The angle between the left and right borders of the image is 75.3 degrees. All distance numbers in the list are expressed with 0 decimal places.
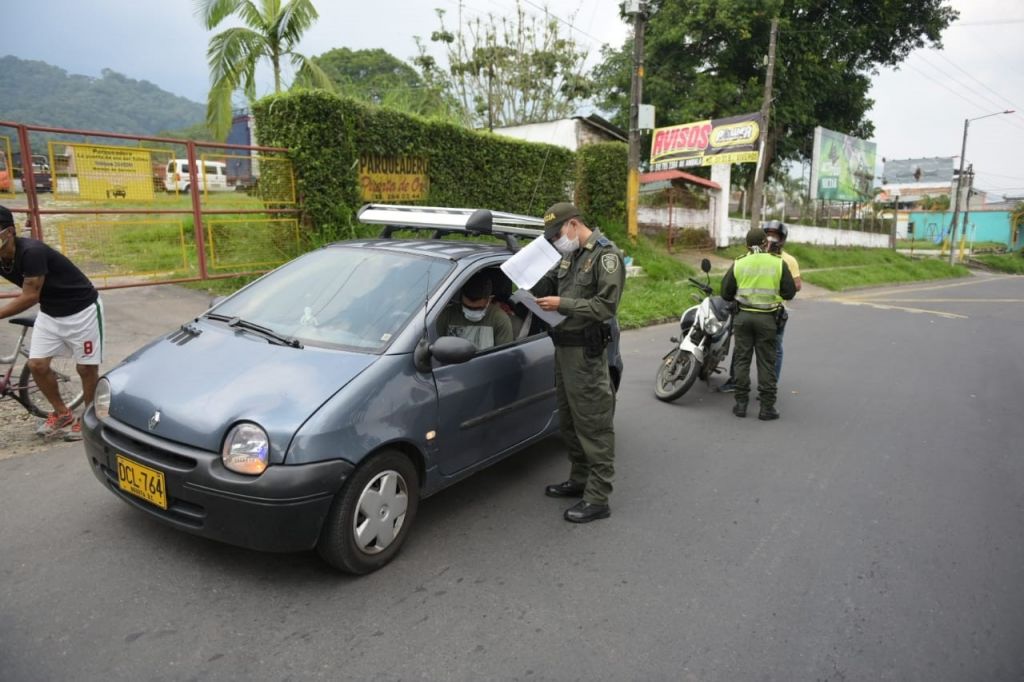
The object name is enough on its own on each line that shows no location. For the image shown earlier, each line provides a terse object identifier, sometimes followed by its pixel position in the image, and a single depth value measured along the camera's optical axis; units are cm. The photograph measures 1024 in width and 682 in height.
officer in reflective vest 588
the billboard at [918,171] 5718
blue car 276
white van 897
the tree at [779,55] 2591
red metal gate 752
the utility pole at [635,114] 1498
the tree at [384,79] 1258
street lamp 3403
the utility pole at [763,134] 1766
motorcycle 628
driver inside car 395
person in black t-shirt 423
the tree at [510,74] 2617
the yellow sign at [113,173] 804
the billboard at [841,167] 2771
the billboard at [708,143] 2002
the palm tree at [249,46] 1334
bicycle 458
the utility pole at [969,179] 3996
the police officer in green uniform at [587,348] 373
